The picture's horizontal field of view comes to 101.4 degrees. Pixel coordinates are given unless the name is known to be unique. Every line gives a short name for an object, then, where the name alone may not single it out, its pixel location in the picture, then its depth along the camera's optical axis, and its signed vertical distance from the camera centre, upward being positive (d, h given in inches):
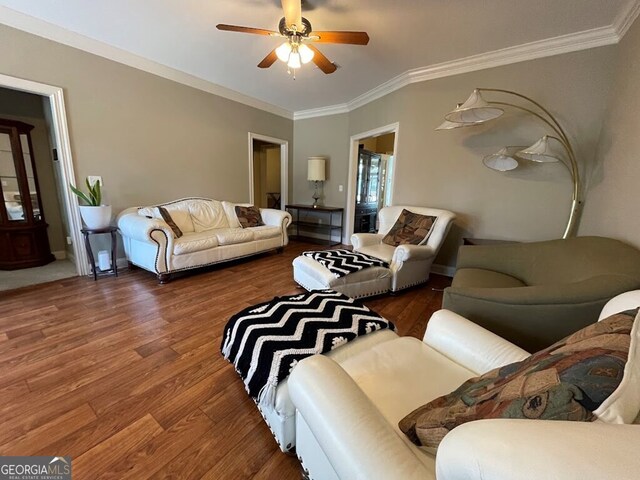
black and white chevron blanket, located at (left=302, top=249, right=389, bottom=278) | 92.5 -28.5
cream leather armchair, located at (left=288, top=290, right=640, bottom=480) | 13.6 -23.0
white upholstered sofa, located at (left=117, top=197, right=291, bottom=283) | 111.7 -28.1
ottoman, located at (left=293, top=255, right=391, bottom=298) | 91.8 -34.6
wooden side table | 111.3 -29.9
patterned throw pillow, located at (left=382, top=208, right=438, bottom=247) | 113.7 -19.0
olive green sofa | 47.2 -20.4
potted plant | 109.1 -14.6
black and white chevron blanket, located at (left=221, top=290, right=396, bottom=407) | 44.5 -28.6
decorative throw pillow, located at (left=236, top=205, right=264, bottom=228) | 157.6 -22.1
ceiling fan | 77.2 +44.7
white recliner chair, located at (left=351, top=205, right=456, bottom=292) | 103.5 -27.4
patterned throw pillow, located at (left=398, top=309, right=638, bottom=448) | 18.4 -15.0
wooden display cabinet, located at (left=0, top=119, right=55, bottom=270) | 122.0 -14.3
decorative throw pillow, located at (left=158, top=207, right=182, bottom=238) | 124.8 -21.0
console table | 196.1 -30.4
